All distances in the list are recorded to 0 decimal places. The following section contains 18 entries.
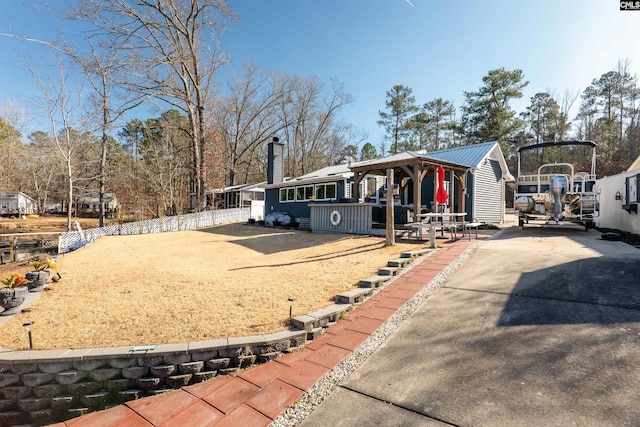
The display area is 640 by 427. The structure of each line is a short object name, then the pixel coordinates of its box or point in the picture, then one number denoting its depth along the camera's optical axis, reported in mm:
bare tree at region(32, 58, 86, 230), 16531
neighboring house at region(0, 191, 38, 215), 32500
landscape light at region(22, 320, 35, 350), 3734
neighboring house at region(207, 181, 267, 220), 23891
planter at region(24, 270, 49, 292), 5289
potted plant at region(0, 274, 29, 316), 4227
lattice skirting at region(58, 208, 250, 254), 12750
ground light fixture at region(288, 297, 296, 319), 3727
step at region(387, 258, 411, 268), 5562
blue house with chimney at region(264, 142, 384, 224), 14938
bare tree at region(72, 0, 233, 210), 17438
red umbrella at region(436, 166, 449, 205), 8414
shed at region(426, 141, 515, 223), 13375
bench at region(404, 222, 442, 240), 8227
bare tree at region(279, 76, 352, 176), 34272
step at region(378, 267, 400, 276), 5195
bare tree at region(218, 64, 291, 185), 32531
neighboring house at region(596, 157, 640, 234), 8531
